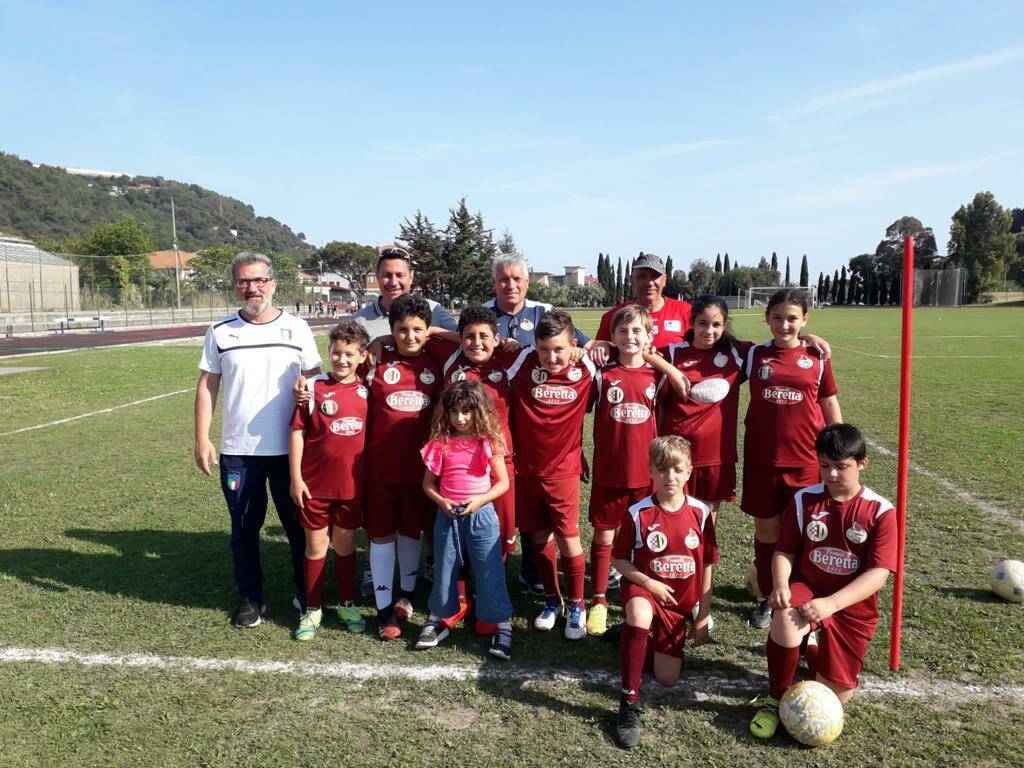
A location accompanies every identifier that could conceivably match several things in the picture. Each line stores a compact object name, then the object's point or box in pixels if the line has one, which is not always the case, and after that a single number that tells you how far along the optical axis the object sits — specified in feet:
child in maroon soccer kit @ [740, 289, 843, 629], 11.89
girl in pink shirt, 11.22
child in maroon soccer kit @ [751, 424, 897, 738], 9.13
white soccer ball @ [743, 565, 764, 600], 13.10
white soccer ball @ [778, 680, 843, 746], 8.54
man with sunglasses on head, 13.97
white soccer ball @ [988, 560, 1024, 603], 12.46
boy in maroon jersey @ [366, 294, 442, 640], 12.07
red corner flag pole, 10.12
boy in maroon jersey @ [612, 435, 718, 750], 9.93
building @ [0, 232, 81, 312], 107.45
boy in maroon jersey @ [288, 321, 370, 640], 11.91
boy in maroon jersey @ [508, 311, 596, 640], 11.97
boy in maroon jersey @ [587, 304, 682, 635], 11.85
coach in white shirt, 11.99
